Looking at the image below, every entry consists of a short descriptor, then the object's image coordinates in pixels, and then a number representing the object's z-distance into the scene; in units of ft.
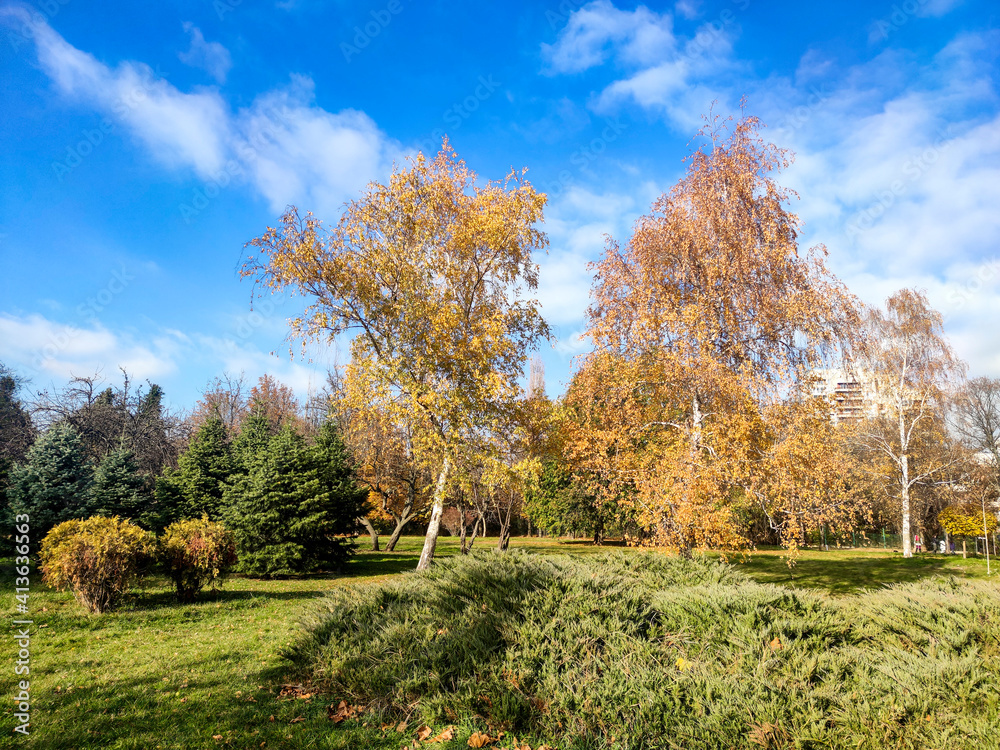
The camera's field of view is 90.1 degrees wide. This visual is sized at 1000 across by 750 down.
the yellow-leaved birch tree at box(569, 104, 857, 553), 32.78
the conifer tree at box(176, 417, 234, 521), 54.13
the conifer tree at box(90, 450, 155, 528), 44.24
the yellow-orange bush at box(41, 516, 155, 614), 27.12
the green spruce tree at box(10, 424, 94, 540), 42.47
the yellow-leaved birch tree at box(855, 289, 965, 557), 75.36
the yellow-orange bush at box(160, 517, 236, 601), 30.96
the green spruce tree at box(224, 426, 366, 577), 47.29
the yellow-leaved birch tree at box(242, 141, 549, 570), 38.27
